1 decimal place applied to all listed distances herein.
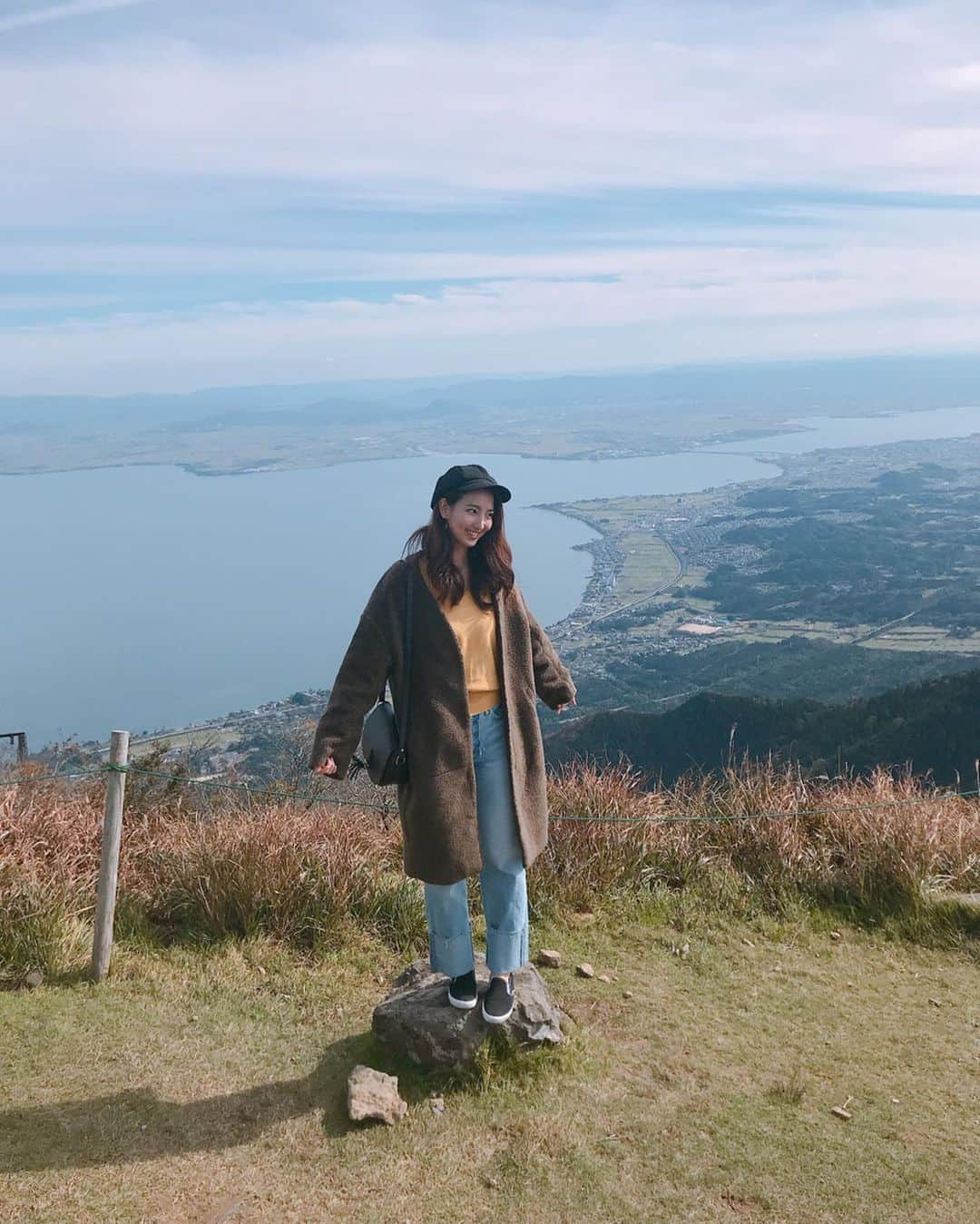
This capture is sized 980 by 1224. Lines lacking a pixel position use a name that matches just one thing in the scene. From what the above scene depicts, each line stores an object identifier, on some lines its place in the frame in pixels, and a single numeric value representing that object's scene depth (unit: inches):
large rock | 132.6
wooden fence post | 153.9
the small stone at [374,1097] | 122.4
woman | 122.5
